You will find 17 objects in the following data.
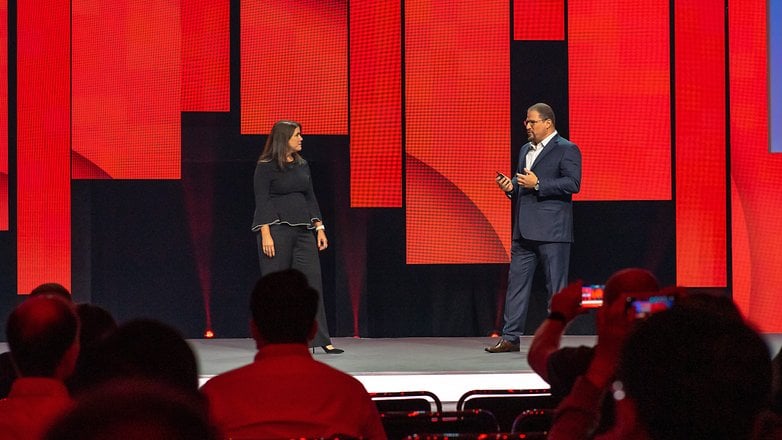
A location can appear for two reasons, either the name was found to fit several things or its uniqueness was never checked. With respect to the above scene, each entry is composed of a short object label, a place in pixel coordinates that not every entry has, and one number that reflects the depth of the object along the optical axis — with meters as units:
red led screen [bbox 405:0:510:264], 14.02
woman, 12.18
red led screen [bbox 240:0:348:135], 13.94
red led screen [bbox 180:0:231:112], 14.04
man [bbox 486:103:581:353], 12.27
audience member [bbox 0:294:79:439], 3.82
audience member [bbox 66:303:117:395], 5.16
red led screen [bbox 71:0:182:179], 13.92
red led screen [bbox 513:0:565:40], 14.08
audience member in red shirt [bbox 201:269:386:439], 4.21
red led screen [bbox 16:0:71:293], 13.98
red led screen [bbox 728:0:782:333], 14.42
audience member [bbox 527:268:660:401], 4.45
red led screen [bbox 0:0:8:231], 13.92
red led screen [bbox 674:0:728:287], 14.35
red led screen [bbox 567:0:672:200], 14.16
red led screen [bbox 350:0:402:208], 14.04
